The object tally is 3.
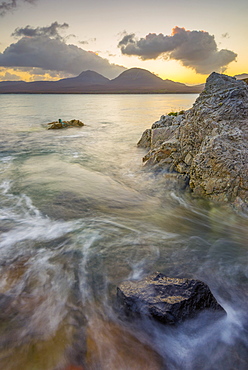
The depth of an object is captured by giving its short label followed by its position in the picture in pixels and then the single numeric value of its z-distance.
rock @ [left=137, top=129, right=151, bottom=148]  13.32
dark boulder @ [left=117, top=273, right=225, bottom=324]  2.89
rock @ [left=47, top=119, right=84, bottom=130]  21.17
